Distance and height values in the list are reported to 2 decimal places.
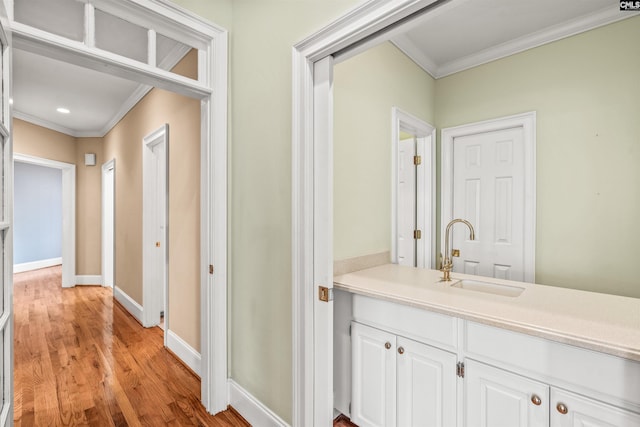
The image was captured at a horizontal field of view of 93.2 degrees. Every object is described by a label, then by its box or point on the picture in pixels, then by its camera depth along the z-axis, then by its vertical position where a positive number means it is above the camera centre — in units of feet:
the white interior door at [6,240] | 3.23 -0.34
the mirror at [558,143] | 6.61 +1.61
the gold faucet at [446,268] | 5.81 -1.10
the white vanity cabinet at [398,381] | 4.46 -2.73
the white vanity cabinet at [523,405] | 3.28 -2.32
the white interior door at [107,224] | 16.97 -0.75
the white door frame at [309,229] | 4.74 -0.28
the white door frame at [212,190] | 5.89 +0.42
